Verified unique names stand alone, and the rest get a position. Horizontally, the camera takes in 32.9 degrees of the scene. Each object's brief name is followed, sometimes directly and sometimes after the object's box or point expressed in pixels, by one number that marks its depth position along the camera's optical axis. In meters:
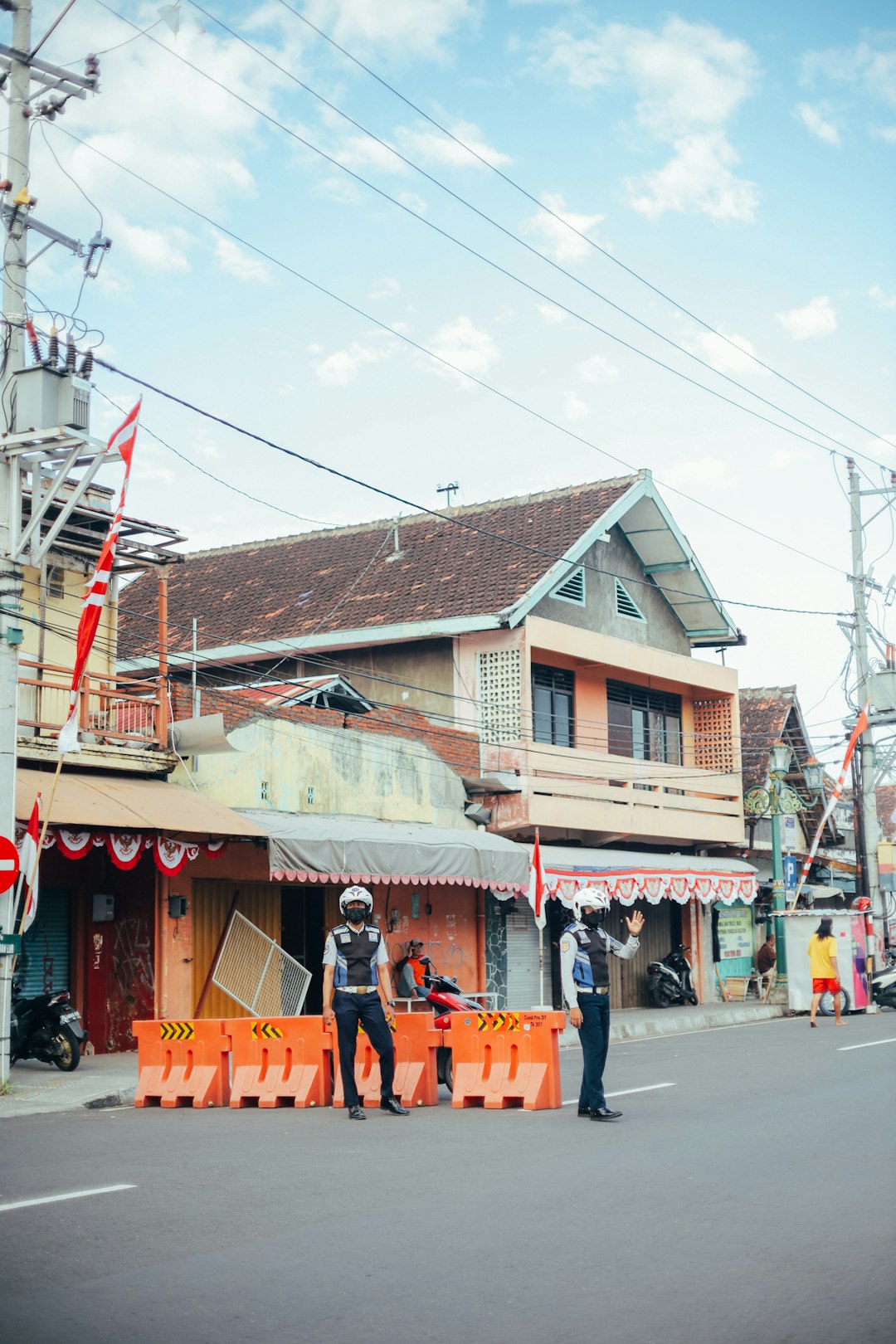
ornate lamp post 29.92
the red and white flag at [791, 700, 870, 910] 30.88
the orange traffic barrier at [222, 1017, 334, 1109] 13.16
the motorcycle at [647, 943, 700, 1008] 29.89
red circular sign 14.37
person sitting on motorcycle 21.09
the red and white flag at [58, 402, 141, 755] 15.52
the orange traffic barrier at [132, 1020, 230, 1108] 13.50
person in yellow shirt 23.02
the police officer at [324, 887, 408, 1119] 12.27
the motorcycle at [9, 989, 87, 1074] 16.69
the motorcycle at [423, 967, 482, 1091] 13.98
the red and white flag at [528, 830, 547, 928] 21.42
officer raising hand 11.55
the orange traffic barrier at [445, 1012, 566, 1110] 12.45
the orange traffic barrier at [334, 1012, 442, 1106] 13.09
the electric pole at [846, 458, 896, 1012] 30.81
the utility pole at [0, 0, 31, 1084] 14.62
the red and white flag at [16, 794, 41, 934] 15.16
